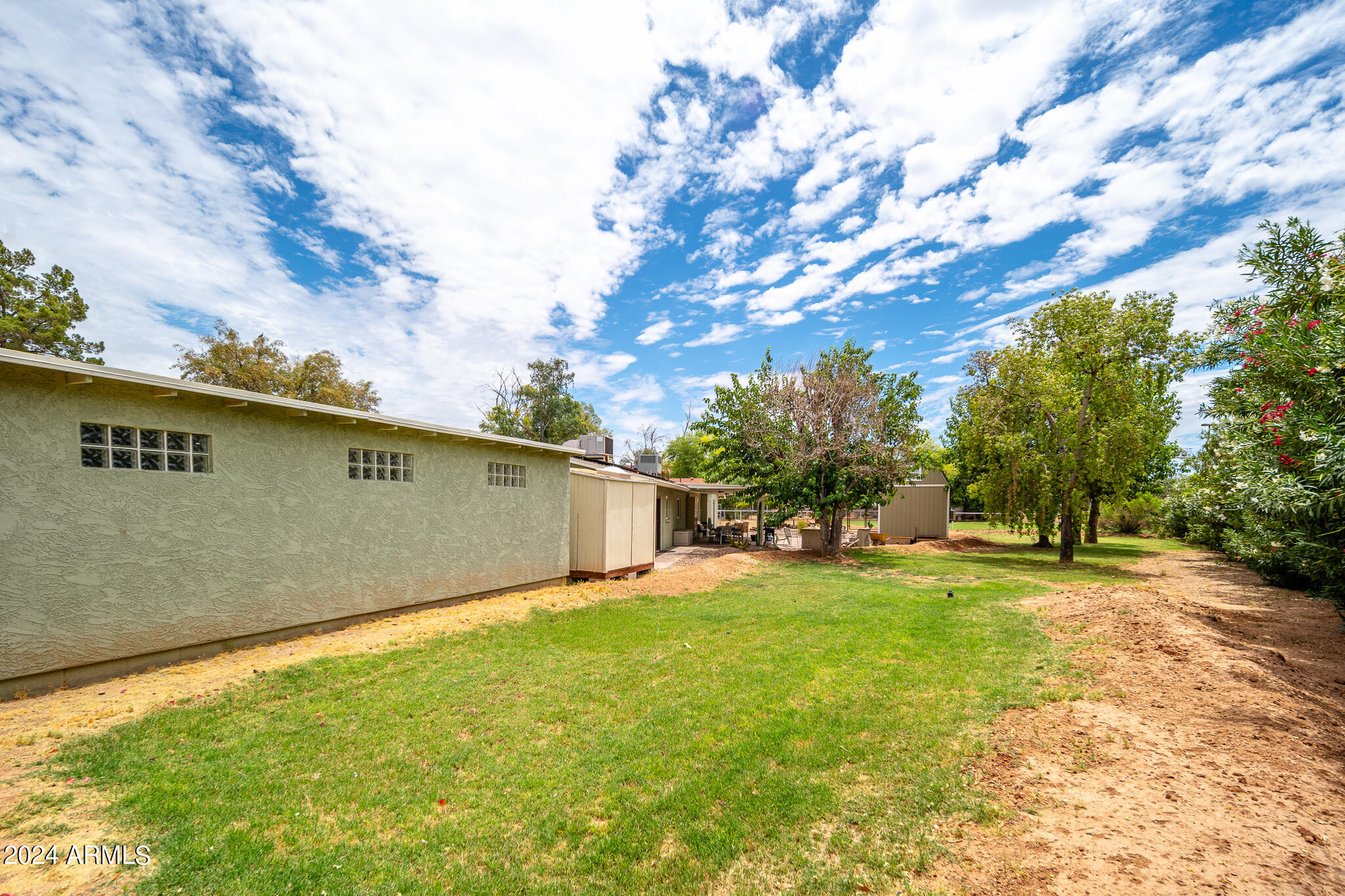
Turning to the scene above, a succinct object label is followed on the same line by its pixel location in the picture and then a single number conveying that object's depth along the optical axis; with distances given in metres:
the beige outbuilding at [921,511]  25.62
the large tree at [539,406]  38.25
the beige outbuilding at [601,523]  12.13
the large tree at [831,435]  17.41
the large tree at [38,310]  18.20
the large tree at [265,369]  24.69
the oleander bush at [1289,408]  4.59
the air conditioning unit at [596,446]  21.92
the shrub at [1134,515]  26.50
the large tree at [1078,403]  15.44
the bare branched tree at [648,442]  50.53
